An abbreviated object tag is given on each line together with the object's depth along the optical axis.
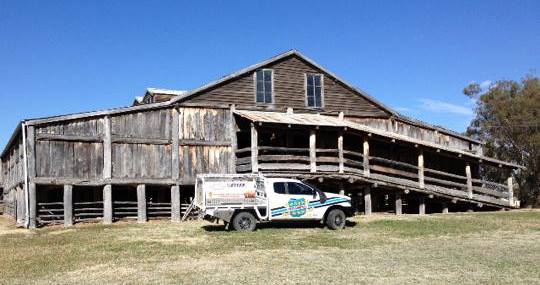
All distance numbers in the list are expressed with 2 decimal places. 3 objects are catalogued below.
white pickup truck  18.05
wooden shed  23.44
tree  45.44
